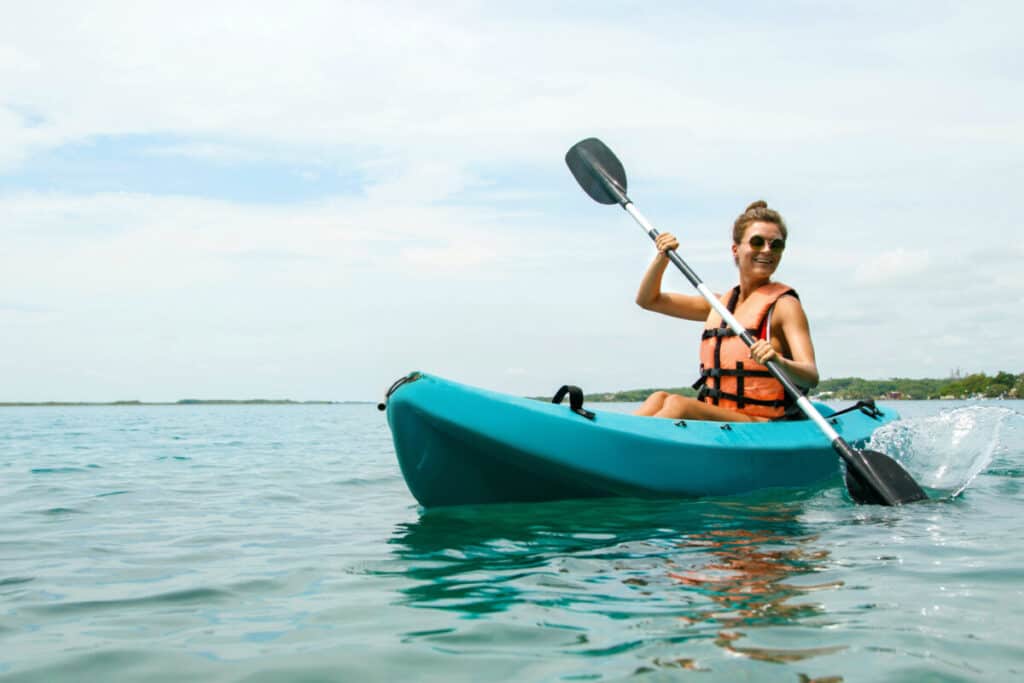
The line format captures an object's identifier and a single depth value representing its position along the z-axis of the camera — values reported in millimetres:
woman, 4836
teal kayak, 4098
